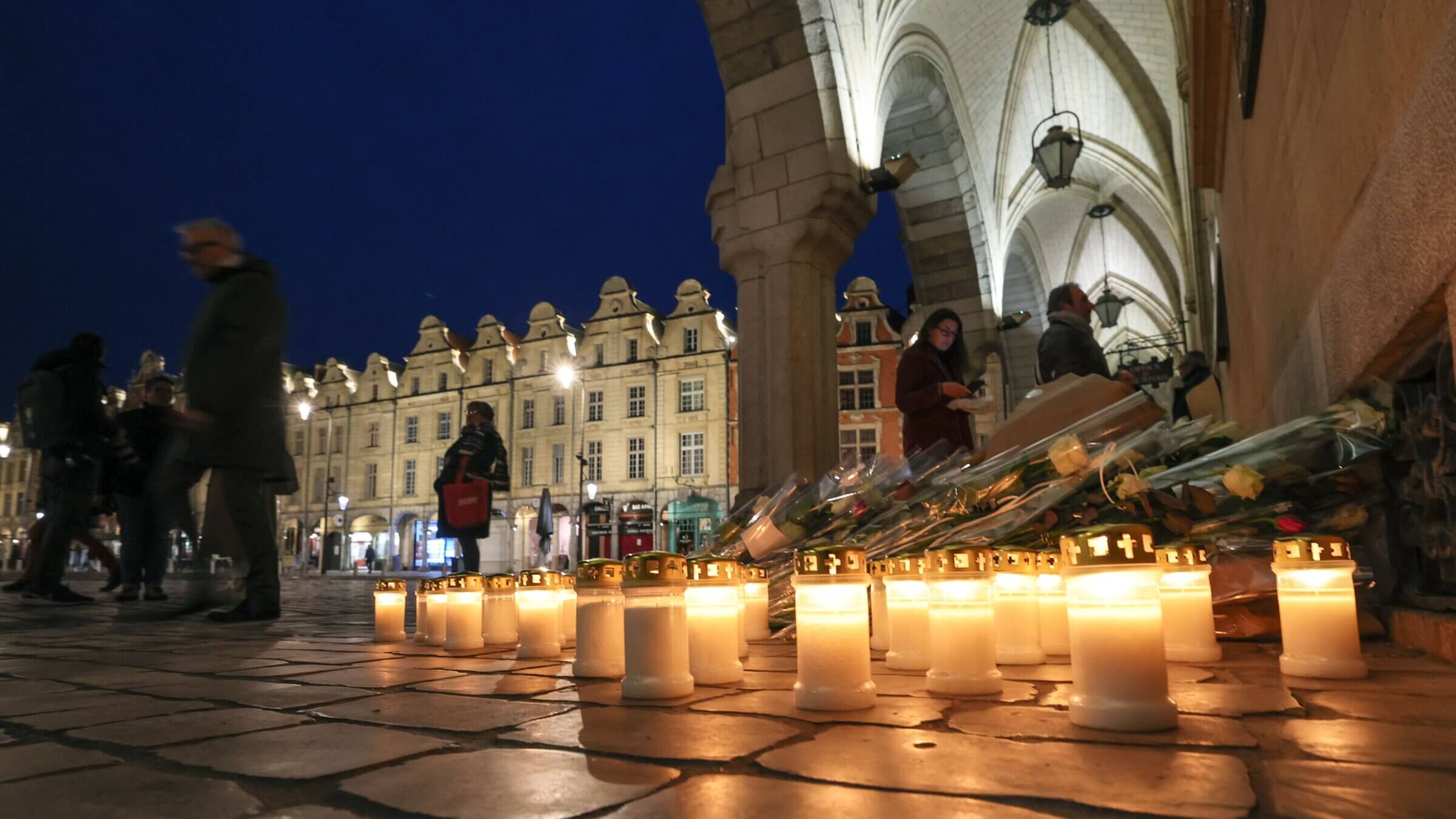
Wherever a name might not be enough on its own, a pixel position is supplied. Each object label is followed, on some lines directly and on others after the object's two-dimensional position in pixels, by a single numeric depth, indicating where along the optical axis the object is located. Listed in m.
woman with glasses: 5.59
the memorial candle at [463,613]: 3.43
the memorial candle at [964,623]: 2.04
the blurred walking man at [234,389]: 4.08
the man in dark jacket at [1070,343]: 5.80
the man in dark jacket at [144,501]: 6.57
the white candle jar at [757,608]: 3.51
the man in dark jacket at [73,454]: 6.05
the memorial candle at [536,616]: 3.14
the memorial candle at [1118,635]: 1.60
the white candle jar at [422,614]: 3.78
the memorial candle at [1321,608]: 2.18
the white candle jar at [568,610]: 3.37
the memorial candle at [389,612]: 4.03
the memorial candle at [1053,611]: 2.72
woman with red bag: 6.89
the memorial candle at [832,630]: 1.89
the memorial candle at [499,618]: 3.53
